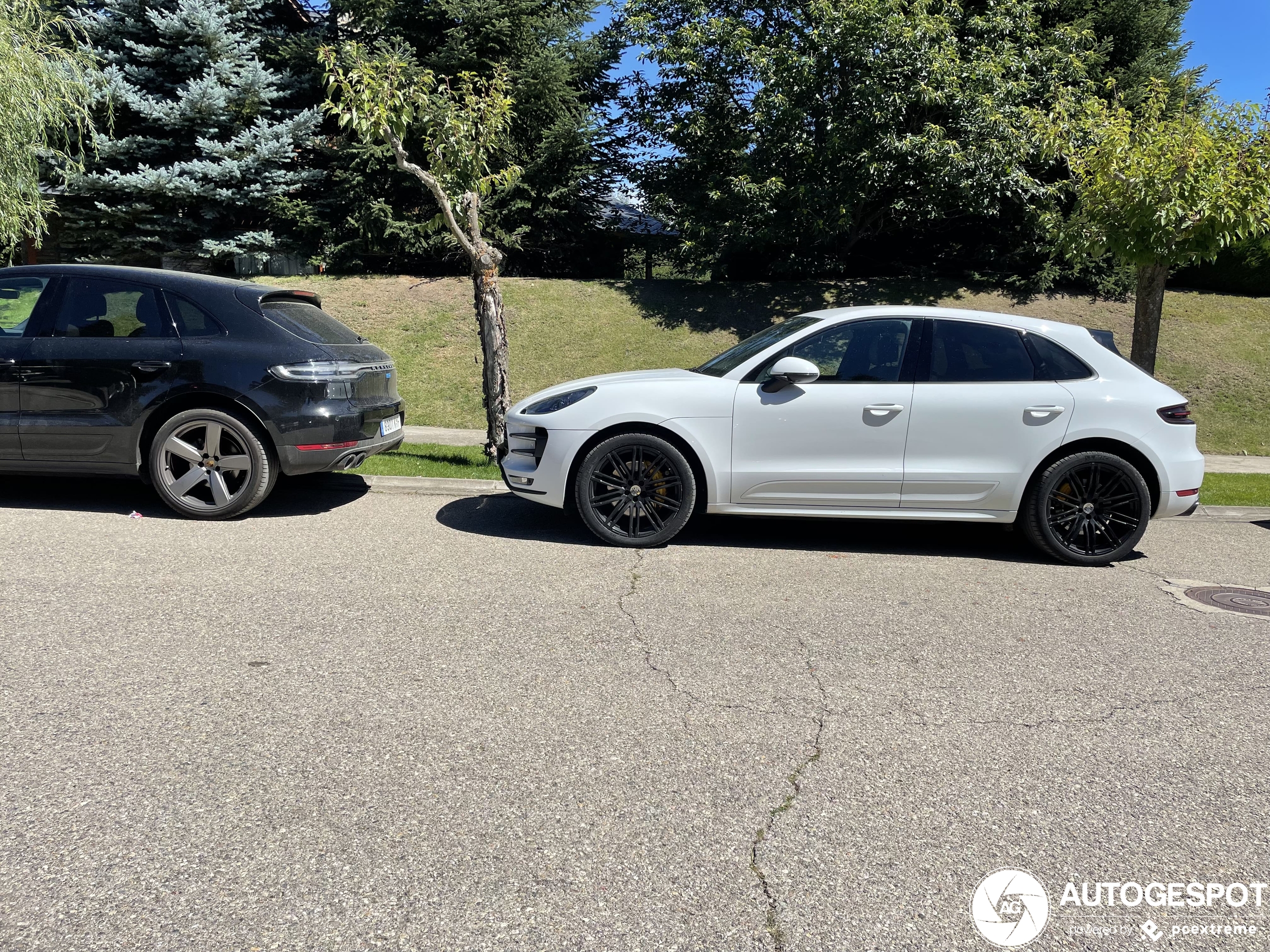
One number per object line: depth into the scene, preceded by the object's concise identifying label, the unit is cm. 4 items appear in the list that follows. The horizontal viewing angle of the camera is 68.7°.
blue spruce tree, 1747
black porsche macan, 688
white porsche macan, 648
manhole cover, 560
